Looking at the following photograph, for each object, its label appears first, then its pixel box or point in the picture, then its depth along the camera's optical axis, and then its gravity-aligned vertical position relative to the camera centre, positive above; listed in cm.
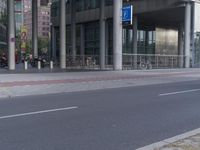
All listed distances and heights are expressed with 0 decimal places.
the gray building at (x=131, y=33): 3888 +274
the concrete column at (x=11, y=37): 3862 +155
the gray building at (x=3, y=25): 7684 +576
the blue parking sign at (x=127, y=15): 3524 +333
